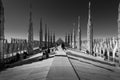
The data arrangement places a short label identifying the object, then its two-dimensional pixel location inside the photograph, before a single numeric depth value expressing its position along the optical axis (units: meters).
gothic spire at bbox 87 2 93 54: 17.10
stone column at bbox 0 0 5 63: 11.65
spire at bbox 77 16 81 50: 24.94
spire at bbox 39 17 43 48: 28.78
